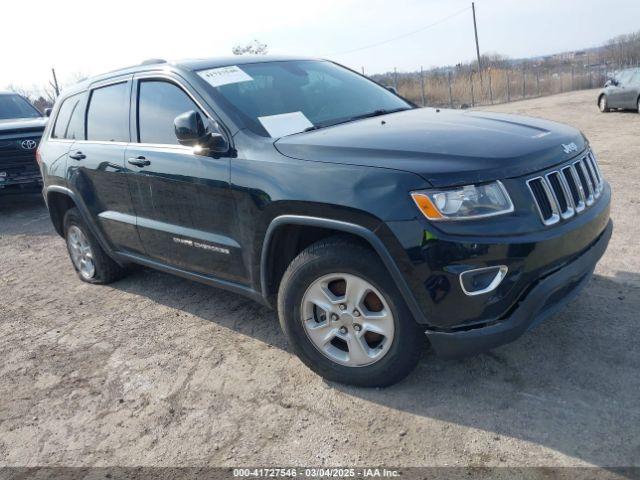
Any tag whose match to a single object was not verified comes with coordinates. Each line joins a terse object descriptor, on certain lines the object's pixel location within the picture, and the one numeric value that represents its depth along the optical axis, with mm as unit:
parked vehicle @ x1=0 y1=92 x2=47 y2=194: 8938
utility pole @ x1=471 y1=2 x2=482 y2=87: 38031
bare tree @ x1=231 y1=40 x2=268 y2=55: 35425
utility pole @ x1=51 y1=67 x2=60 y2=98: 28106
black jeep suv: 2639
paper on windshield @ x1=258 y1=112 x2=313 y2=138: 3396
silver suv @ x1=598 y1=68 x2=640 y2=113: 16314
